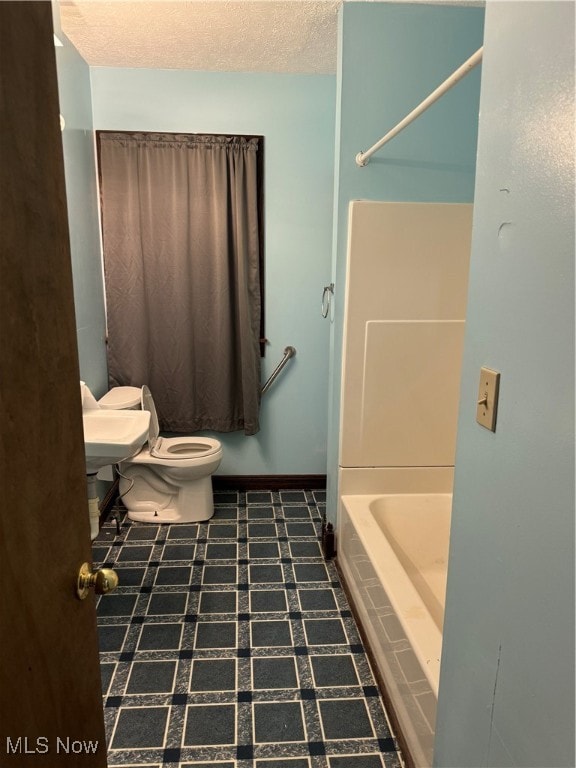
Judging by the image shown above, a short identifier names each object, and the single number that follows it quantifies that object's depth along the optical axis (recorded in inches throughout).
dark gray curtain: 122.5
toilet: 119.7
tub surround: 93.7
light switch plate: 37.7
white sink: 83.4
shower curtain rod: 48.9
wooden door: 25.8
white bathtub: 59.5
